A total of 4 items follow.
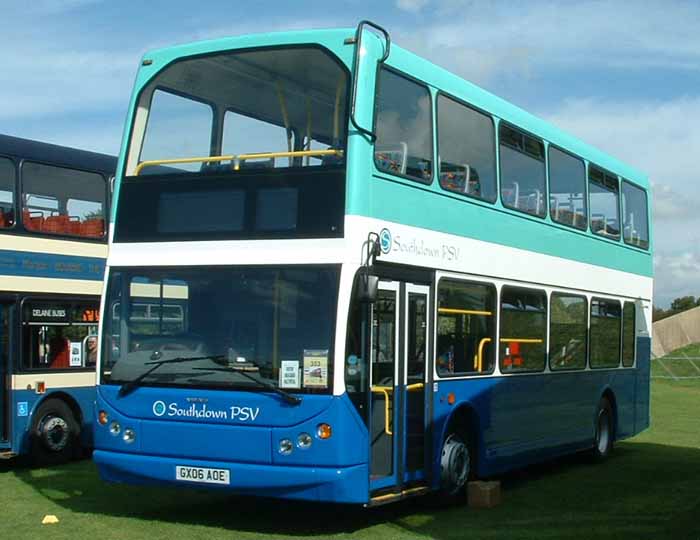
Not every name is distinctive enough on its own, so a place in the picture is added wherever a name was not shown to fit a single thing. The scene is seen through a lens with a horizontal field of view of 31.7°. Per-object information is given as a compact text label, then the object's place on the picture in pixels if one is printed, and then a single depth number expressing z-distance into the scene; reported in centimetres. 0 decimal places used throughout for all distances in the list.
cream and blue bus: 1634
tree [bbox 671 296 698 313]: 10300
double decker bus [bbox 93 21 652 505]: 1084
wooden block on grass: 1320
